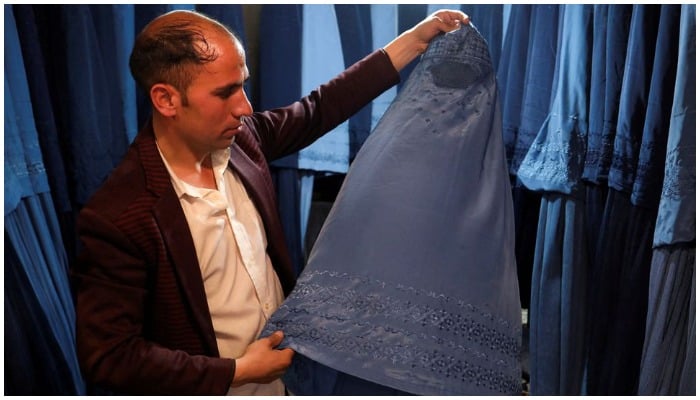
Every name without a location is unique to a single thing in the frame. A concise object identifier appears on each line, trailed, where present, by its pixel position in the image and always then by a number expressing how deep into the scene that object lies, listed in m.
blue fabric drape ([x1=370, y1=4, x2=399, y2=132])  1.39
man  0.87
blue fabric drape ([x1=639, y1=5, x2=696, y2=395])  1.00
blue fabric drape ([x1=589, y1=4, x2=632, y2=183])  1.13
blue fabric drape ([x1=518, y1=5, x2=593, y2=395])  1.19
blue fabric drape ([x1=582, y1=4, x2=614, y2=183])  1.15
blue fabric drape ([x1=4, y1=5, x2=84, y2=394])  1.20
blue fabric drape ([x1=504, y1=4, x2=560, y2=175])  1.26
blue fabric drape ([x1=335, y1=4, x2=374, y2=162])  1.41
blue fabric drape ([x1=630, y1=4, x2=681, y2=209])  1.04
